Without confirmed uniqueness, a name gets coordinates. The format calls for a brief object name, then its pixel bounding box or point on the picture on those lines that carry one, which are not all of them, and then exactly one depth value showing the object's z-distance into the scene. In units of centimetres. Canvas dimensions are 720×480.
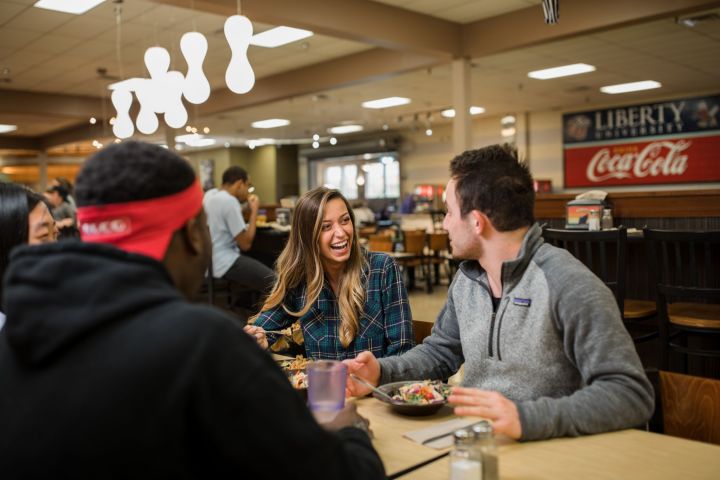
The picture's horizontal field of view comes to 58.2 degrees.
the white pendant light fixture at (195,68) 451
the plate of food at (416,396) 160
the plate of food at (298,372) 175
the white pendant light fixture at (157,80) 487
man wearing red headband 80
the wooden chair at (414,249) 919
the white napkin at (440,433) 142
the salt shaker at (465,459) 116
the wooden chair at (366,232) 1138
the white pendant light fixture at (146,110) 548
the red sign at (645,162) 1212
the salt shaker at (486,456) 118
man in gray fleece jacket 142
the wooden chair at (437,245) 955
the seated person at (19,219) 226
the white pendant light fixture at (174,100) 509
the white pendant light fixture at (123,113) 583
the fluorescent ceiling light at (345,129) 1641
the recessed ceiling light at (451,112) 1385
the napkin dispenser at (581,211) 470
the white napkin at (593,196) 496
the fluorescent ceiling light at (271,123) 1478
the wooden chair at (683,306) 346
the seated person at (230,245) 557
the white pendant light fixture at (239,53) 427
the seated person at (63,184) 888
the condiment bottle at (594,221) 465
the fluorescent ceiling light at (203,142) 1797
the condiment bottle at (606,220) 477
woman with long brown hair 248
